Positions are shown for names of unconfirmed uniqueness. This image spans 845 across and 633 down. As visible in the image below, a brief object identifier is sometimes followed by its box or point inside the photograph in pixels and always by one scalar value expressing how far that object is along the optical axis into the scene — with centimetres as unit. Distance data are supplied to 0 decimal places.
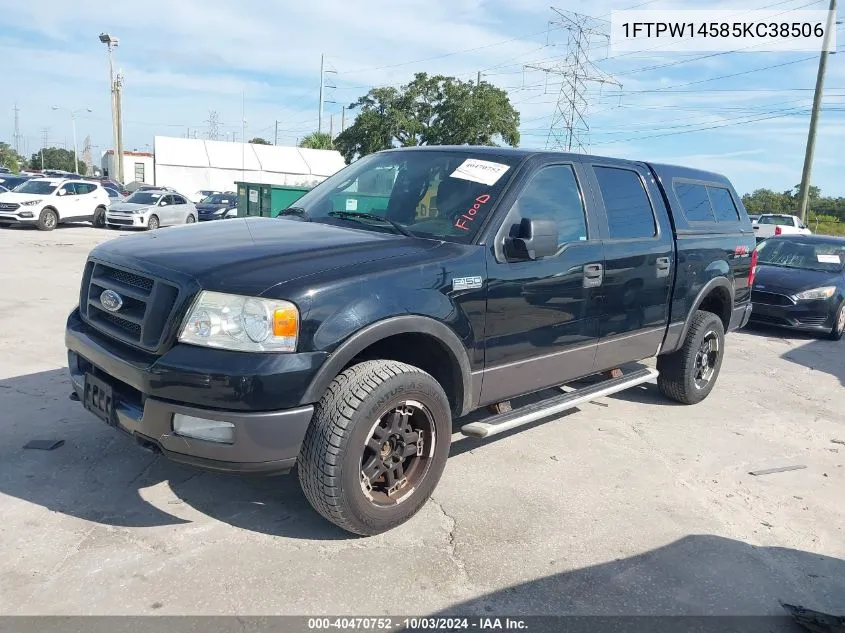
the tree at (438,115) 4044
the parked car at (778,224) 2375
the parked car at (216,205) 2723
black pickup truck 291
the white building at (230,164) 5188
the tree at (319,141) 6284
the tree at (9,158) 9075
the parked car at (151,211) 2256
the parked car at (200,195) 4119
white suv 2002
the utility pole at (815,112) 2356
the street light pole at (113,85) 4453
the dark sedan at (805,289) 954
